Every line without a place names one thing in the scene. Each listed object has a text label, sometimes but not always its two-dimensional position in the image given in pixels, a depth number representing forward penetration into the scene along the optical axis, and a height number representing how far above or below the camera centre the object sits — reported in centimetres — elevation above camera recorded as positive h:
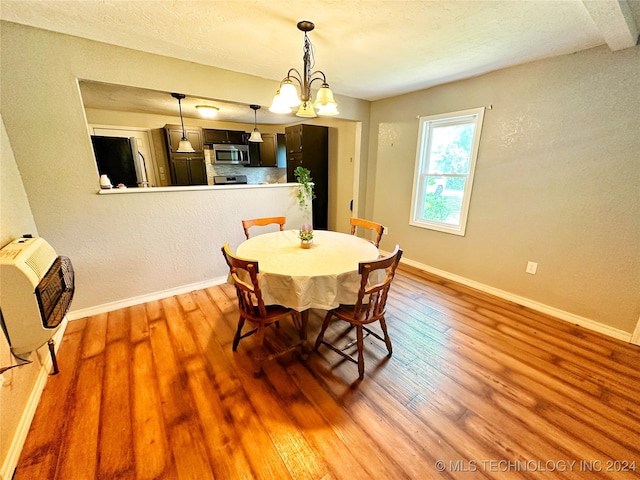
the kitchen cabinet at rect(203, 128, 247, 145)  514 +62
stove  561 -26
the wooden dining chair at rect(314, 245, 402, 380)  157 -95
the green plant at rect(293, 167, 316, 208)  359 -29
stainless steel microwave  527 +28
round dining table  165 -67
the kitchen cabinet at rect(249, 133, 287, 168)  572 +37
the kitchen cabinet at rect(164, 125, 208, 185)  472 +15
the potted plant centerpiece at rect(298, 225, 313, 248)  213 -55
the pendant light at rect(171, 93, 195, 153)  425 +32
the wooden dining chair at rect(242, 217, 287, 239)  261 -55
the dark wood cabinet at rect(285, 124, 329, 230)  464 +19
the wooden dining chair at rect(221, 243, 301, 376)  157 -92
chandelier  166 +45
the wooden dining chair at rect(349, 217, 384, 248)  236 -55
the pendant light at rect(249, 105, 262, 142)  473 +54
